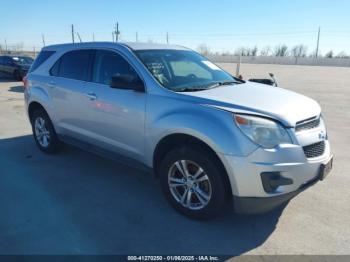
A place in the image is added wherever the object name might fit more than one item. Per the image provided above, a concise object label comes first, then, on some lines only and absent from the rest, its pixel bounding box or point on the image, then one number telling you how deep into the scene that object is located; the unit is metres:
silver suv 2.92
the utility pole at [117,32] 43.46
